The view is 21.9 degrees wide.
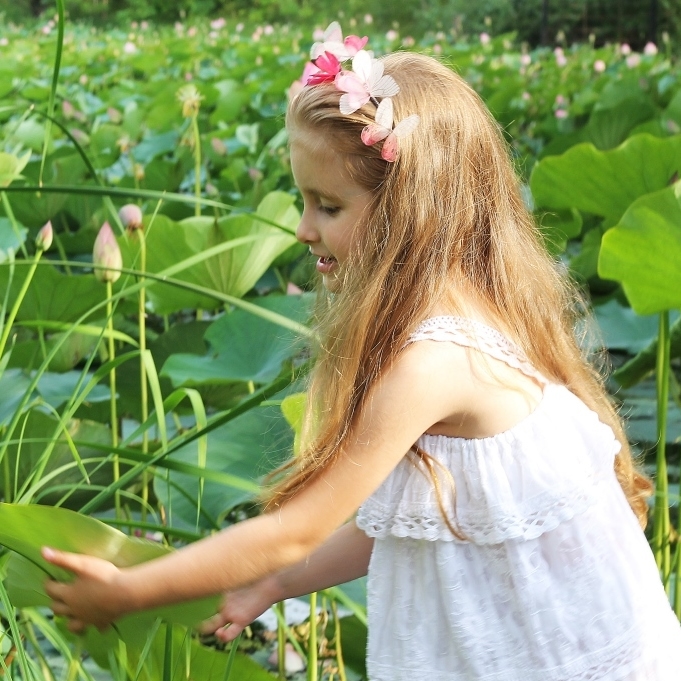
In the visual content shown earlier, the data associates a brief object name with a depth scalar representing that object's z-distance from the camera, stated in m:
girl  1.68
